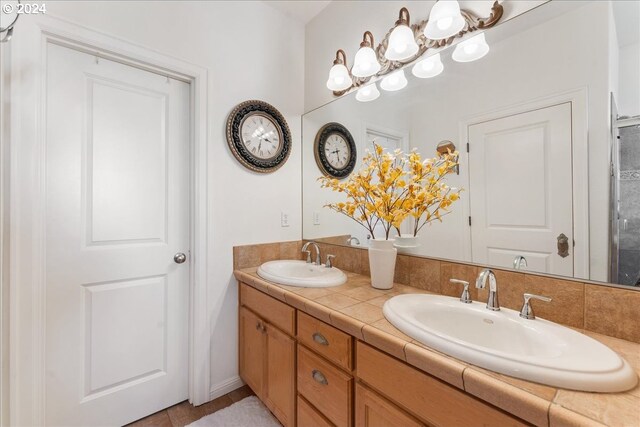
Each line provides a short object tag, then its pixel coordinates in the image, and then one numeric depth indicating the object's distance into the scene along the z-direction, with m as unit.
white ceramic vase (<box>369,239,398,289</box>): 1.36
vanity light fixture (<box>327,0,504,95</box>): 1.25
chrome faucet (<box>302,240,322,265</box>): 1.87
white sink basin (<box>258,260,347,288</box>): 1.43
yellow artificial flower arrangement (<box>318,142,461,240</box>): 1.31
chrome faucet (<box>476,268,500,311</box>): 1.02
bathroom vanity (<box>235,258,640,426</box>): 0.62
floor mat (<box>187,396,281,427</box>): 1.55
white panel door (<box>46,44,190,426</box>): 1.38
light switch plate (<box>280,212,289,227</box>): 2.09
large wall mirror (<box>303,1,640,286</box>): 0.92
